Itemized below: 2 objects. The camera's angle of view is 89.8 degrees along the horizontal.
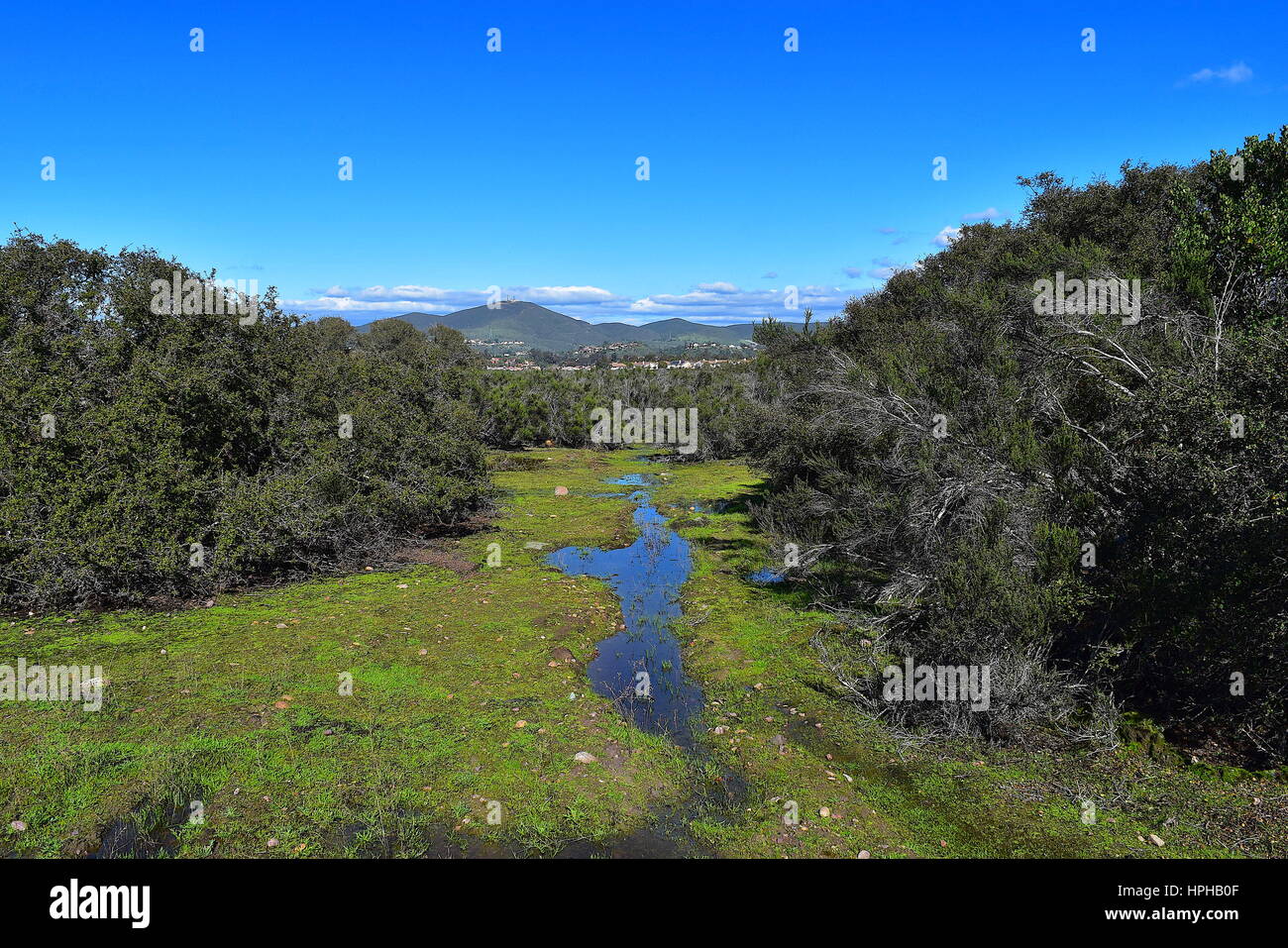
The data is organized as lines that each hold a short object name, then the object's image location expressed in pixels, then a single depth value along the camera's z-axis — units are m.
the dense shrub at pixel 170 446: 10.43
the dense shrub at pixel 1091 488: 6.29
